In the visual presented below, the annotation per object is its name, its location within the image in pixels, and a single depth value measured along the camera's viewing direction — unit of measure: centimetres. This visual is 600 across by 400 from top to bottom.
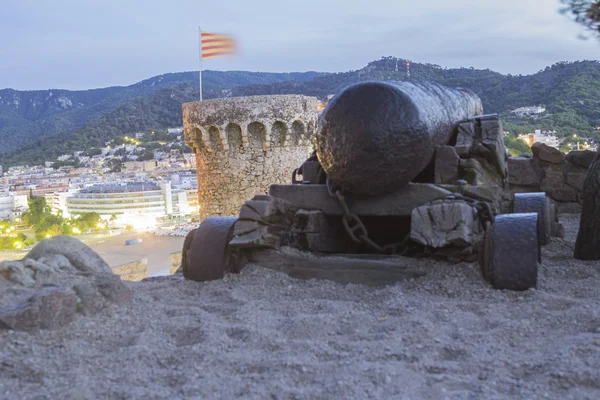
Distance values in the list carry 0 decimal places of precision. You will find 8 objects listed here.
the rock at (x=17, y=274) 311
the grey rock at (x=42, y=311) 257
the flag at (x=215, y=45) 1992
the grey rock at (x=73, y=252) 354
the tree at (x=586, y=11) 559
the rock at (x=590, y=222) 414
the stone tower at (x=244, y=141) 1664
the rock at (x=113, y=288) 312
